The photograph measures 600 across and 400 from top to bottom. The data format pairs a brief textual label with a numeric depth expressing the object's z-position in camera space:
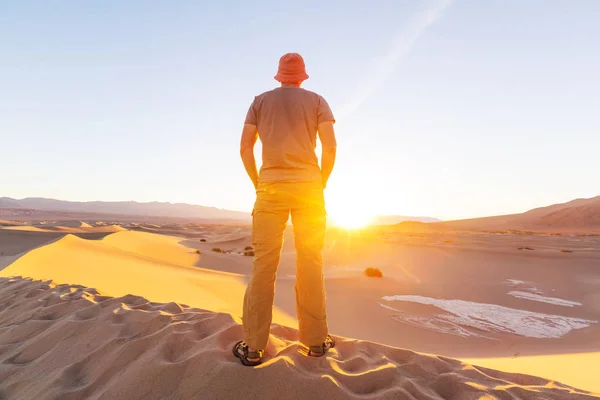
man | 2.82
